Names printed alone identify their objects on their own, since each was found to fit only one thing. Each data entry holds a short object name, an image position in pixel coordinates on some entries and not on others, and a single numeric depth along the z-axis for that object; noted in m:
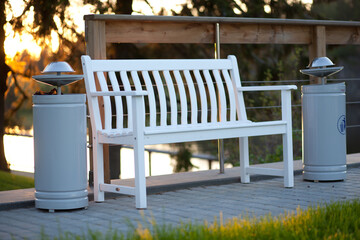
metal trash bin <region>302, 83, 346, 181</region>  7.58
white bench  6.15
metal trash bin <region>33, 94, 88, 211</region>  5.97
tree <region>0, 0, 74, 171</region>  13.05
